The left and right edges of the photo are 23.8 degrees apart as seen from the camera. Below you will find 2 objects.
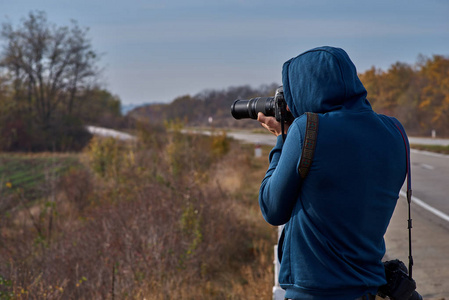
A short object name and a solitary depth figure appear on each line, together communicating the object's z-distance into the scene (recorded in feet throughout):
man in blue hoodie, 13.34
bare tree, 261.47
